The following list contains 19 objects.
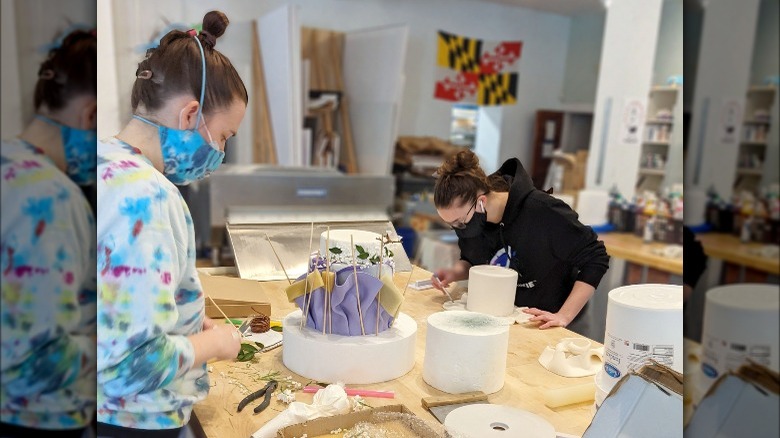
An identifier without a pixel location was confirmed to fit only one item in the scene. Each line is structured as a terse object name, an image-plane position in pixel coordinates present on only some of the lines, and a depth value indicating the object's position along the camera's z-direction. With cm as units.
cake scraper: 112
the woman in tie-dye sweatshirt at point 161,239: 73
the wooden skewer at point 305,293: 124
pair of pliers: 109
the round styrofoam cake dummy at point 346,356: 119
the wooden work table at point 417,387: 105
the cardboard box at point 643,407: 85
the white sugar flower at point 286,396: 111
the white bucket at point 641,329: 98
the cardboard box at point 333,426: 96
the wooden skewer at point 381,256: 123
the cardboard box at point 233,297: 145
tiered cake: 120
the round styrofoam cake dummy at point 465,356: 118
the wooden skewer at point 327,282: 122
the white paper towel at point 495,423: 103
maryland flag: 470
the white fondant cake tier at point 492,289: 152
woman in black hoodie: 153
